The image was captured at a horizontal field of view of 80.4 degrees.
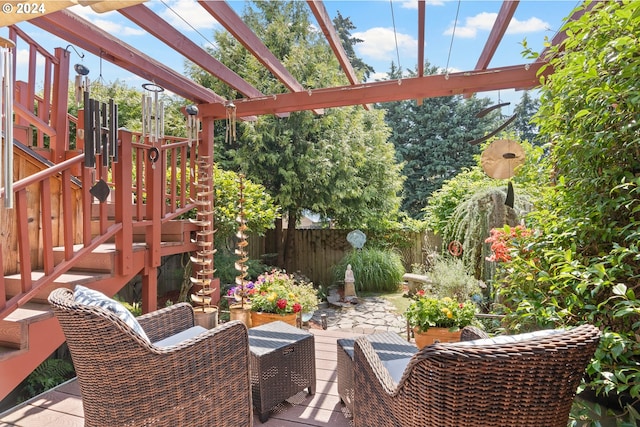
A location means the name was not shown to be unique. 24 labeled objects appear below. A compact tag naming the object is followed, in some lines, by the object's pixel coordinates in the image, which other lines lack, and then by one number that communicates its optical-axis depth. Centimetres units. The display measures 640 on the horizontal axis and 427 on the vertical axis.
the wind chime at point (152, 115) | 278
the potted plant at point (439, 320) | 294
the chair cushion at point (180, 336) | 203
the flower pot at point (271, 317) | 308
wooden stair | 205
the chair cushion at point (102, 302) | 163
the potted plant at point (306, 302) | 369
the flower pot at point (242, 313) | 326
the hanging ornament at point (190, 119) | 328
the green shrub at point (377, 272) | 741
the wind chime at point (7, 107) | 102
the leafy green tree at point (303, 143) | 730
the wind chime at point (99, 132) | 230
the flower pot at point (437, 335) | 293
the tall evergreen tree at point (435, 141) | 1337
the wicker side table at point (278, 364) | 209
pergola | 266
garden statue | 684
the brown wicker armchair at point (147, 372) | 143
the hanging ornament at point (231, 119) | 353
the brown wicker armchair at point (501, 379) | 111
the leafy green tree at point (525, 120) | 1420
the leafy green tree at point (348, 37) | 1341
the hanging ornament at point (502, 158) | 338
